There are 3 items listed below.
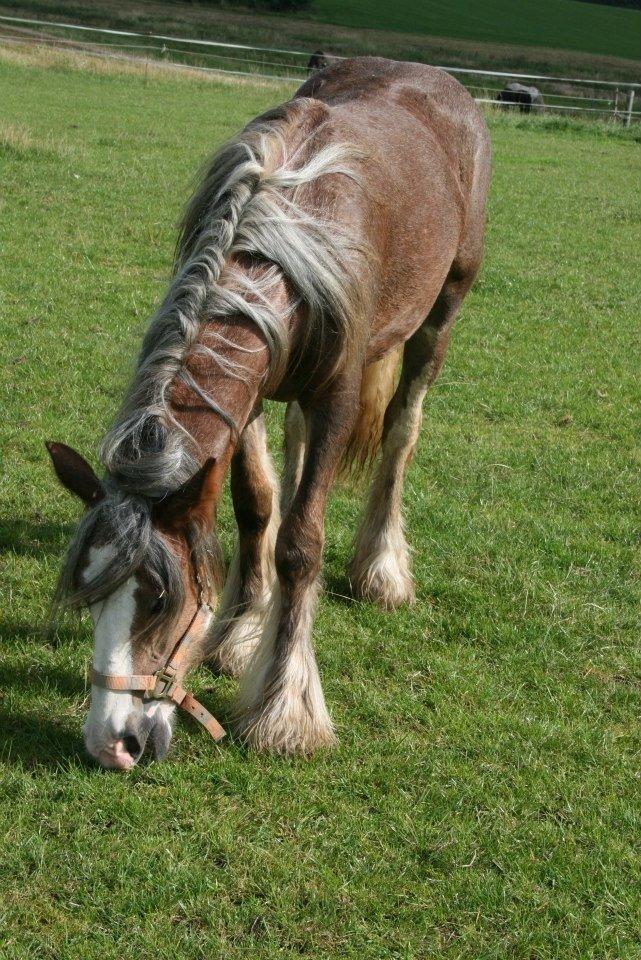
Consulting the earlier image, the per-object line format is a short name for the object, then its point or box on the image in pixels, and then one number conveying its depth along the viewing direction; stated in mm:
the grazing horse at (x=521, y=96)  28141
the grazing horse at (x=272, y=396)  2768
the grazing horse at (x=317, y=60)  28281
